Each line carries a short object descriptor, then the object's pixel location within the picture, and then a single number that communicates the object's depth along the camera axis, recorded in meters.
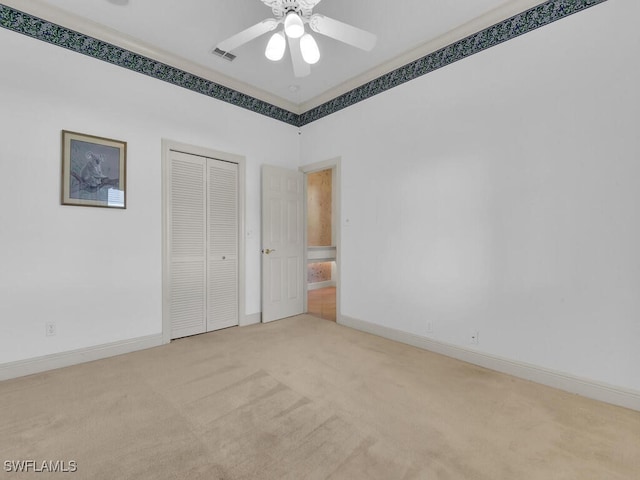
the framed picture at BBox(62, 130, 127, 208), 2.67
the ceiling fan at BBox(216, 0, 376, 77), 1.97
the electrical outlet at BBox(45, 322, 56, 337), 2.58
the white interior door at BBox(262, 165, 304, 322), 4.12
